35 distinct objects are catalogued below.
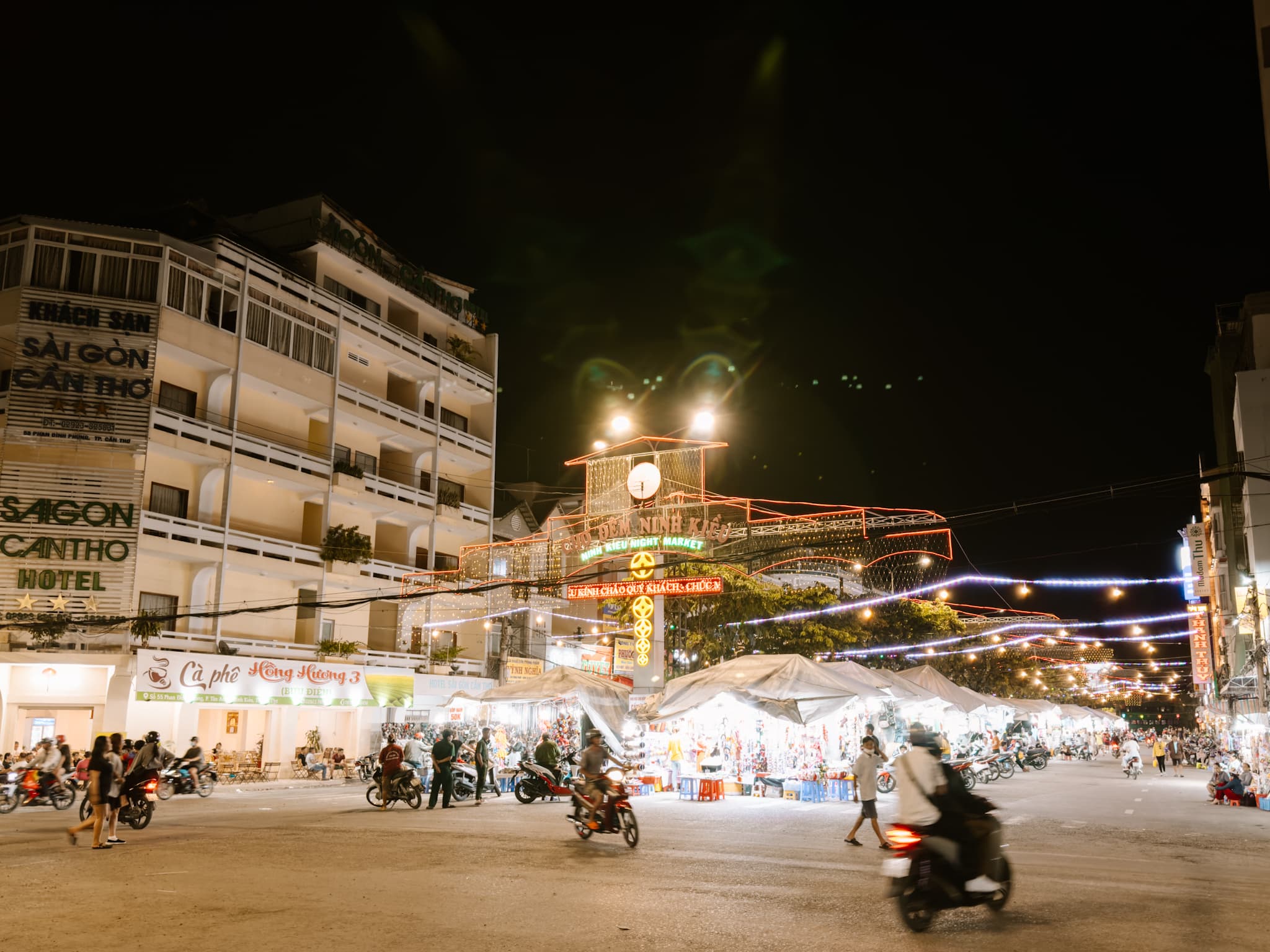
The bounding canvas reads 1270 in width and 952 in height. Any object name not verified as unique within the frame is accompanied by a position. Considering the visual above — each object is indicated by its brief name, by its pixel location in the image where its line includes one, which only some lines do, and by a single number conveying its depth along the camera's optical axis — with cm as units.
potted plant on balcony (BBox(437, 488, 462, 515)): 3831
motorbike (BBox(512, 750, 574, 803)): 2161
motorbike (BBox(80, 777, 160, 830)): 1549
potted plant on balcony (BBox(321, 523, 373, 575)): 3303
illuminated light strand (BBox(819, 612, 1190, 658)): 2562
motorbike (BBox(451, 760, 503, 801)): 2227
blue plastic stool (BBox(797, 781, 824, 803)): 2211
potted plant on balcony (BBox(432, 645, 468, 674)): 3662
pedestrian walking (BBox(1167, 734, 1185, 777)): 4266
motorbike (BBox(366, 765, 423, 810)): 1964
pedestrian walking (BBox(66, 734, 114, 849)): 1263
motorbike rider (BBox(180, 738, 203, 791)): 2208
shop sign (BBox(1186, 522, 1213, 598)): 4838
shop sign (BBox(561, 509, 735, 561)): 2455
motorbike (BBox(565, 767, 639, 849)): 1348
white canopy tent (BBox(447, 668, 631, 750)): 2294
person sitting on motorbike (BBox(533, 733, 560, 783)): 2191
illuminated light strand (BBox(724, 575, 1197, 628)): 2098
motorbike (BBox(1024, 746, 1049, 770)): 3716
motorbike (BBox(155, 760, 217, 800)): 2194
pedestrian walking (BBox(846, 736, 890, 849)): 1370
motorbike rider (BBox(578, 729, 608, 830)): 1404
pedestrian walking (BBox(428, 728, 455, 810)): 2016
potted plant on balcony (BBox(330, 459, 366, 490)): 3362
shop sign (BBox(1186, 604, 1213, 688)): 5109
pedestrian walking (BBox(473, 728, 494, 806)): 2195
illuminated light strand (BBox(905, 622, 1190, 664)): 2699
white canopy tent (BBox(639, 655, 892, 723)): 2084
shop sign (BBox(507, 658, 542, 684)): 4088
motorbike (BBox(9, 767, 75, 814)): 1842
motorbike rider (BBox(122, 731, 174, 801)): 1541
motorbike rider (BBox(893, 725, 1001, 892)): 822
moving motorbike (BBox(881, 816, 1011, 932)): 791
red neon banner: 2342
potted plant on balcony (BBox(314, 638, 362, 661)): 3181
